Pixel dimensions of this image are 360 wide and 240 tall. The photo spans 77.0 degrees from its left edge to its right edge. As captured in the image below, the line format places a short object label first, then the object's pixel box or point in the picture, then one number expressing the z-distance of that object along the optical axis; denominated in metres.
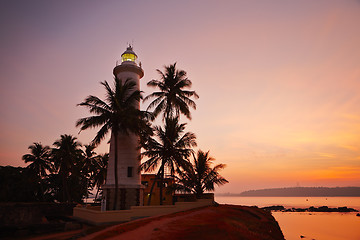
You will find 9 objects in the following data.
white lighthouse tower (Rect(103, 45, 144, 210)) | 21.92
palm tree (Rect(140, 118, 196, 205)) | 23.96
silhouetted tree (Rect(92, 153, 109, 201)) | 43.94
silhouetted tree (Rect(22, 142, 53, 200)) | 40.22
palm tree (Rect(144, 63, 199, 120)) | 27.52
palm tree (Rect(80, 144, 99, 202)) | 44.69
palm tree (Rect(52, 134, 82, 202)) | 38.41
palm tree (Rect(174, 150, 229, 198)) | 25.27
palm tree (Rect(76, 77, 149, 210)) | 21.64
